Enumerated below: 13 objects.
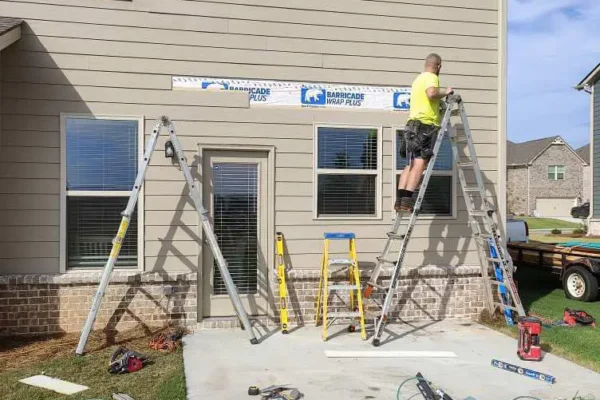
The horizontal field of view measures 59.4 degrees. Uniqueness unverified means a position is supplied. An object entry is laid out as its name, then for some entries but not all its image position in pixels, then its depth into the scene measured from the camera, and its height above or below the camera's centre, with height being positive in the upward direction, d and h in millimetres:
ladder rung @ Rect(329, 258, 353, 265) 5816 -674
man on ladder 5684 +815
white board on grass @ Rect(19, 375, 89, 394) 4117 -1504
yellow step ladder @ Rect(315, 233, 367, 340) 5605 -945
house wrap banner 6043 +1289
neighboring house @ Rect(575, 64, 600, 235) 18203 +2080
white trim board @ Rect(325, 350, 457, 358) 5070 -1487
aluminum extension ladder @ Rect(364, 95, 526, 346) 5727 -422
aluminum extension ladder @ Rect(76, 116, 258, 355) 5141 -179
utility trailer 8391 -1041
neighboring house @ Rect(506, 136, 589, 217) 42031 +1858
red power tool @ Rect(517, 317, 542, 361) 5008 -1308
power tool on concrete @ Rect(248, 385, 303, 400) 3912 -1466
